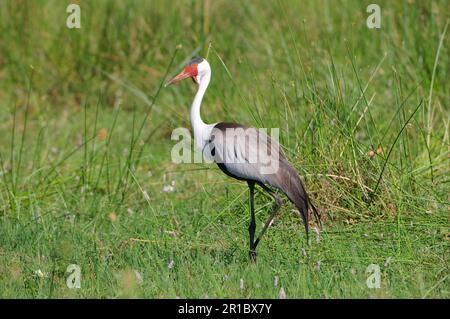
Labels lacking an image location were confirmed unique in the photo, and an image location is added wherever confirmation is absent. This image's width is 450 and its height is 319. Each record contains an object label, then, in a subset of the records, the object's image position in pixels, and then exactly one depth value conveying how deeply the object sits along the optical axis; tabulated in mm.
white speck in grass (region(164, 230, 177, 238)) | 11380
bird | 10539
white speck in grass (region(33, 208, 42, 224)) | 12061
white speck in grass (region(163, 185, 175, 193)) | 13443
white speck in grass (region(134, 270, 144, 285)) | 9758
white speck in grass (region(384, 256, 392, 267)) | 9969
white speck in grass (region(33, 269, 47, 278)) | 10104
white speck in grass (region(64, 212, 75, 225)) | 12422
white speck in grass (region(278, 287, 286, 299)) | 9305
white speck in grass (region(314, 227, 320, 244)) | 10765
